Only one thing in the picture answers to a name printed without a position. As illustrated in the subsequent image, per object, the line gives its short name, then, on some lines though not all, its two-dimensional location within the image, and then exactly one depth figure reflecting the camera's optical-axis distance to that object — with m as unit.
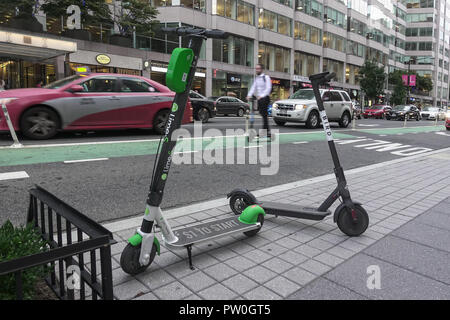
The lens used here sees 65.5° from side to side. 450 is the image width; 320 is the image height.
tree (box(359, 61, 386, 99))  53.47
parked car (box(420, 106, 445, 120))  40.75
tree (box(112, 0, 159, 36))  26.78
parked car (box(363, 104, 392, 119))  38.06
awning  17.56
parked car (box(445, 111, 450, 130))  21.88
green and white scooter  2.40
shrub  1.92
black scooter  3.55
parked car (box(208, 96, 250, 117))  27.05
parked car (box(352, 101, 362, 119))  30.73
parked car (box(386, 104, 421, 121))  35.47
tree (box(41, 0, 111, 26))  23.83
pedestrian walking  10.75
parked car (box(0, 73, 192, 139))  8.66
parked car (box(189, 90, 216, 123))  17.05
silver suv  15.82
